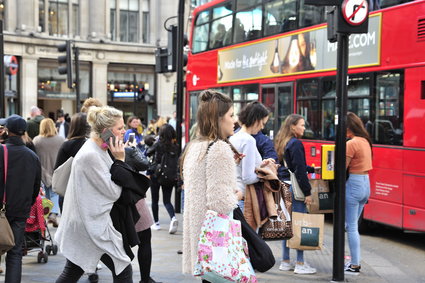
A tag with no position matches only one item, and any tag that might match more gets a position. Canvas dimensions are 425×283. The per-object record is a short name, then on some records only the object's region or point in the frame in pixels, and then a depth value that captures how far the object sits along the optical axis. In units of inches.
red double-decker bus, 352.2
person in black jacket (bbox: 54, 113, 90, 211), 268.8
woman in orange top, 284.4
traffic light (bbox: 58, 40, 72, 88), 625.9
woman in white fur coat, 167.5
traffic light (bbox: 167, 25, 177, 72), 457.7
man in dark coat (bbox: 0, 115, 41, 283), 227.0
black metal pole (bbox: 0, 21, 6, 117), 380.4
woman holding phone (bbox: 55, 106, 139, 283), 184.9
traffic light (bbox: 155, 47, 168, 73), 485.4
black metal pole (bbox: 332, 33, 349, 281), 262.8
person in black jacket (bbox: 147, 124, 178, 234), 384.5
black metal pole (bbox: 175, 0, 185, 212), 443.2
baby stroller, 295.3
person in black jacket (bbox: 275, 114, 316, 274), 280.2
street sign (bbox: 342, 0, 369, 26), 255.8
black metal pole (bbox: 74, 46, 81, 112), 707.4
